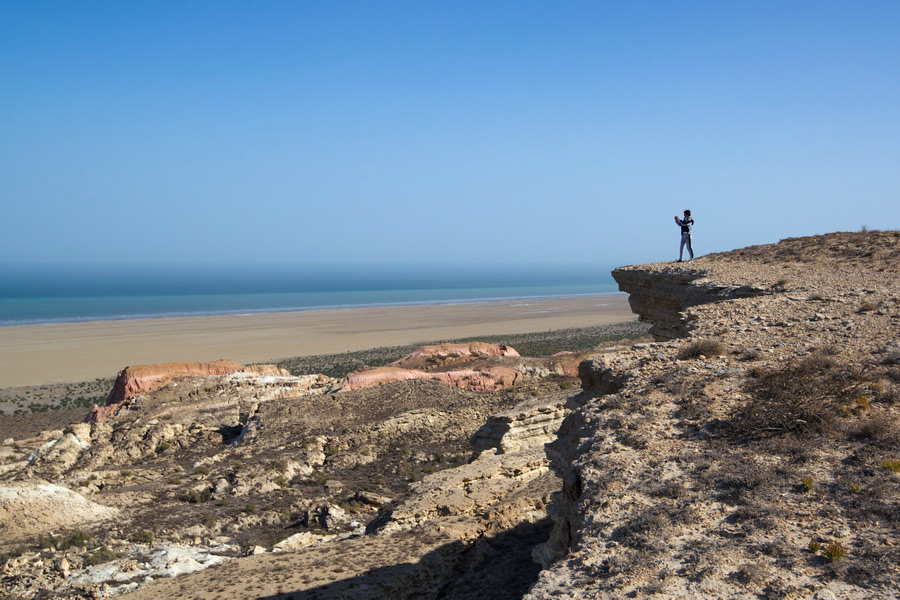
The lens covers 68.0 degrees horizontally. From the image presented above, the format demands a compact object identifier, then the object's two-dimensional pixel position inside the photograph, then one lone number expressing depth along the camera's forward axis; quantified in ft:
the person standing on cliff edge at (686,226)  63.52
